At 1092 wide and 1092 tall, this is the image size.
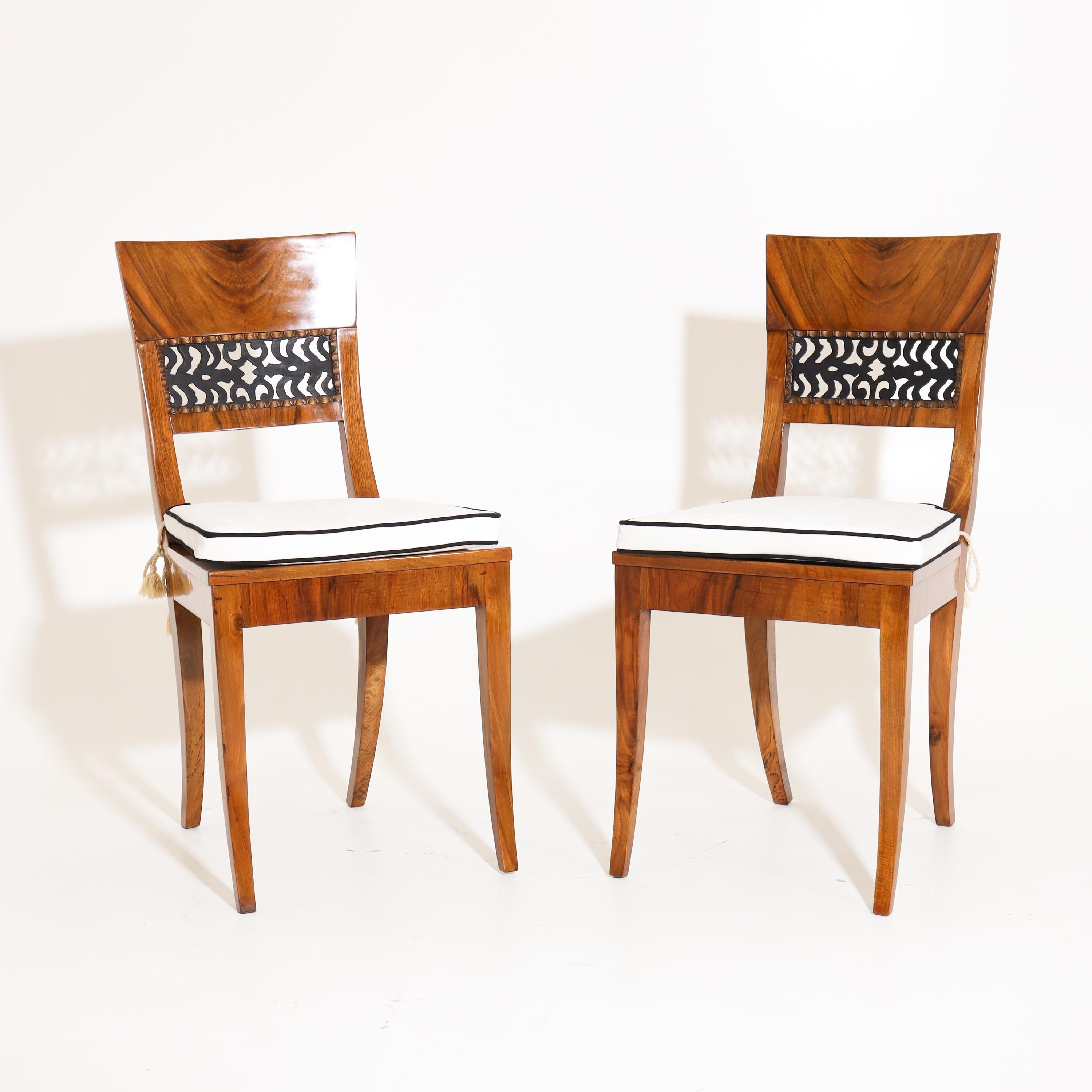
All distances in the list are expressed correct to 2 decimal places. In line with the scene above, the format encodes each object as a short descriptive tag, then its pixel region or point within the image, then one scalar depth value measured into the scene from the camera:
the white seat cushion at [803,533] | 1.65
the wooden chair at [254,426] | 1.71
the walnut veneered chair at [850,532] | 1.67
